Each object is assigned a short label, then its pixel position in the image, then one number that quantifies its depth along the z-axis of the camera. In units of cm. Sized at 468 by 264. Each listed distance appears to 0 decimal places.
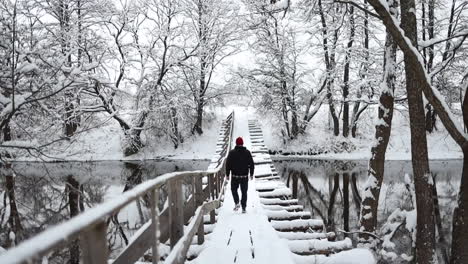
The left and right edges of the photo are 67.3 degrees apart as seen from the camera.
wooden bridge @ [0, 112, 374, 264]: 157
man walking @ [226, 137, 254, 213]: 859
